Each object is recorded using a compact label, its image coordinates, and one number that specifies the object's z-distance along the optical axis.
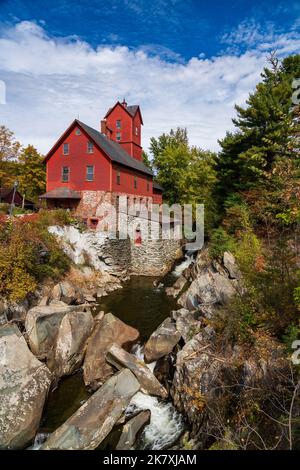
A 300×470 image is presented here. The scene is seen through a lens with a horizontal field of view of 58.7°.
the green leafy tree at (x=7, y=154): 33.41
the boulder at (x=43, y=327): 10.48
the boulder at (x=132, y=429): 7.27
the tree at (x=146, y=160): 45.16
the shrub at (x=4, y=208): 20.29
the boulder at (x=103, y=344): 9.77
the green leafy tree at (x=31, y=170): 34.59
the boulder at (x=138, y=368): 9.06
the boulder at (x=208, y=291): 10.96
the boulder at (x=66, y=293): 14.95
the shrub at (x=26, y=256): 12.56
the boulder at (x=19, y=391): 7.27
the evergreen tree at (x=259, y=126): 16.31
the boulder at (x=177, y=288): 18.30
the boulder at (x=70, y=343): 10.17
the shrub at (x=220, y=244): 15.69
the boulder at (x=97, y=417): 7.02
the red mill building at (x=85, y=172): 24.80
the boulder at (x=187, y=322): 10.30
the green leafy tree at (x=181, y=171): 34.81
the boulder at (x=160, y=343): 10.23
